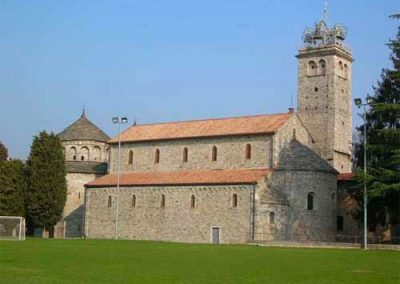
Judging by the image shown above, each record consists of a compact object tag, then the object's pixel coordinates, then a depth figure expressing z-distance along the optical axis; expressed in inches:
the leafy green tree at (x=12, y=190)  2623.0
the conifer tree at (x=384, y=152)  1750.7
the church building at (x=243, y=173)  2183.8
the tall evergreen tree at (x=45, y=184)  2623.0
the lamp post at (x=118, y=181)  2433.6
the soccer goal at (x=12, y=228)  2126.0
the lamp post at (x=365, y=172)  1796.8
